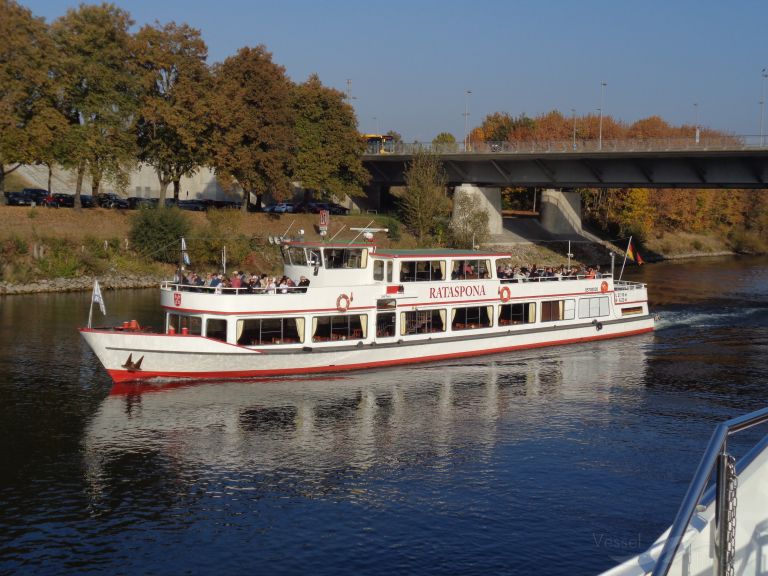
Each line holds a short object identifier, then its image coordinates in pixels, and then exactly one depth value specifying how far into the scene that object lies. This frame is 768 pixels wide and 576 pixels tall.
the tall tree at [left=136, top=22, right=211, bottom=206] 72.44
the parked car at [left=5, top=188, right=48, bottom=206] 77.53
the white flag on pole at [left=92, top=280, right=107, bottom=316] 36.19
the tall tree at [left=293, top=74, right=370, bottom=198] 88.69
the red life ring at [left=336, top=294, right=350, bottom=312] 38.78
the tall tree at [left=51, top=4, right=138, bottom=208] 69.75
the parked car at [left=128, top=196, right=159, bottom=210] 76.72
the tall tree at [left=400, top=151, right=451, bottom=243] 88.69
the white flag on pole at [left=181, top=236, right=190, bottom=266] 37.66
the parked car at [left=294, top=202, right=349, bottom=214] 95.56
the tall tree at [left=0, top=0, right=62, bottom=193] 65.62
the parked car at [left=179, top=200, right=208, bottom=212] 85.40
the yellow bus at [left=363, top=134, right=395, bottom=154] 101.00
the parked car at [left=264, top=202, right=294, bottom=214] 91.49
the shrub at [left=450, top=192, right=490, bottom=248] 88.69
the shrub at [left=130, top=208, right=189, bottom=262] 72.44
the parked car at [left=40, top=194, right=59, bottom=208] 76.98
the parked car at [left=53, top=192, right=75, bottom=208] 78.75
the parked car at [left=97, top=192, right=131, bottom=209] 82.25
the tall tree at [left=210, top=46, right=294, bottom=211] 76.56
